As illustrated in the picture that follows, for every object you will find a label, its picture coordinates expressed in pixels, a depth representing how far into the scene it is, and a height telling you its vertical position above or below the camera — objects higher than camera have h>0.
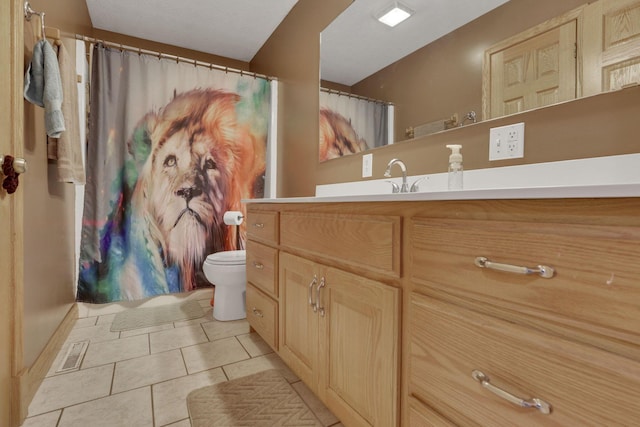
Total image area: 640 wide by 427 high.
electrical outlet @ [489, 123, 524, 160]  1.09 +0.24
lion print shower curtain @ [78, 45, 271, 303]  2.20 +0.28
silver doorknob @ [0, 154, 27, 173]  1.06 +0.14
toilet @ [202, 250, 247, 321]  2.13 -0.54
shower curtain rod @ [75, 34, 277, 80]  2.18 +1.15
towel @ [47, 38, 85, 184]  1.56 +0.36
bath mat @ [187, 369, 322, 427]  1.18 -0.82
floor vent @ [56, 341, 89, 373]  1.56 -0.83
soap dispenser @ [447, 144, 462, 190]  1.19 +0.15
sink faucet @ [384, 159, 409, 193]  1.43 +0.13
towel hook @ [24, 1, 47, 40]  1.27 +0.81
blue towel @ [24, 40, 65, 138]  1.33 +0.52
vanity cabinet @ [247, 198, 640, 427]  0.46 -0.21
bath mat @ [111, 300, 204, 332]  2.11 -0.81
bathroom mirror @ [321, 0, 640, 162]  1.06 +0.70
